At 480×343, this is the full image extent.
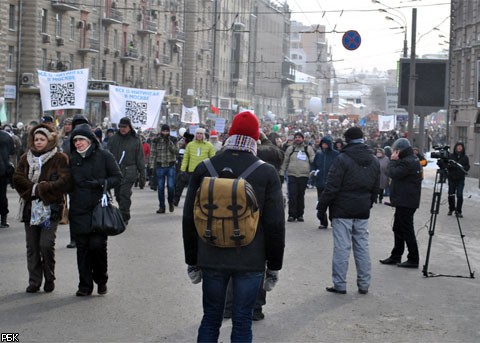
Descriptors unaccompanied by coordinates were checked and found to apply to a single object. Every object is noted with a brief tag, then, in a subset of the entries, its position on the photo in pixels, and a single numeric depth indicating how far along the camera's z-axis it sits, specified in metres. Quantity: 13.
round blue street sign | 32.47
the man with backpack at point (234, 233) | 5.38
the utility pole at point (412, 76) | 31.06
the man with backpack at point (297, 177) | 17.06
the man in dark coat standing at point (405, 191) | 11.17
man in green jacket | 16.95
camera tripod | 10.62
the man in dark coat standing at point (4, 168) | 14.02
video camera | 10.88
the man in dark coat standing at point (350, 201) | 9.30
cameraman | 19.38
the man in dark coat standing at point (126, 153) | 14.32
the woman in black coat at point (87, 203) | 8.48
